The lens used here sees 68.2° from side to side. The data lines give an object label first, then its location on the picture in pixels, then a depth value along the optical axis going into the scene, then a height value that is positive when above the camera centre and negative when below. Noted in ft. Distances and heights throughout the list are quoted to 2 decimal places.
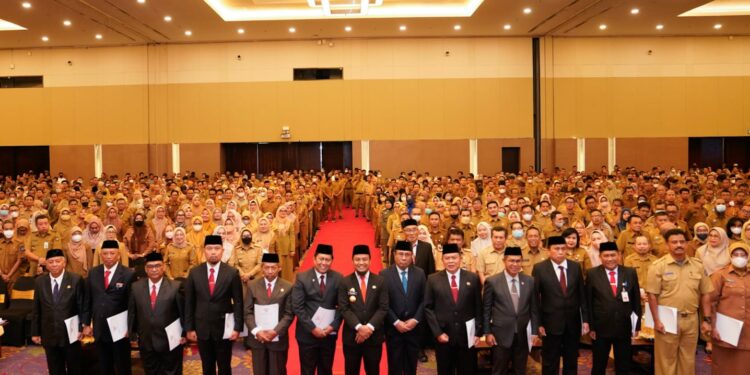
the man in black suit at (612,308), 18.16 -4.54
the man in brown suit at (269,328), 17.70 -4.76
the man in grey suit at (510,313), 17.80 -4.58
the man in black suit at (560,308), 18.37 -4.55
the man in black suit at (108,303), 18.58 -4.29
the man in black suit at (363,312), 17.71 -4.42
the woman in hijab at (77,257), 26.96 -3.89
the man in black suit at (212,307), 18.22 -4.36
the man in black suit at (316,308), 17.80 -4.33
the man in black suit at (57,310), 18.58 -4.50
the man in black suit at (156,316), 18.03 -4.61
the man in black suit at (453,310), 18.04 -4.50
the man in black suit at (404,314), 18.30 -4.66
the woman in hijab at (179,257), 24.97 -3.67
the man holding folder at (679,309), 17.90 -4.53
